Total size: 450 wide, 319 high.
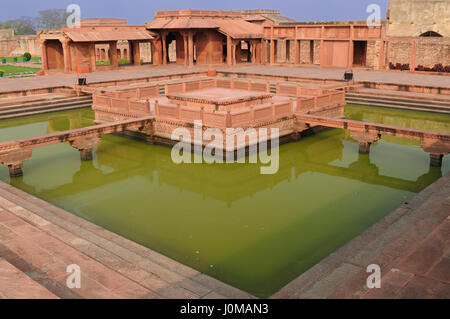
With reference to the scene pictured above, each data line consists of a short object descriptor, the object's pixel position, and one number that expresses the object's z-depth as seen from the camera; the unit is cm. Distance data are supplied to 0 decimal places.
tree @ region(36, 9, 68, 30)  14588
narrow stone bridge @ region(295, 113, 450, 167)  1194
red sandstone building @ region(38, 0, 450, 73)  2942
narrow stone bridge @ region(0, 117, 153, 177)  1144
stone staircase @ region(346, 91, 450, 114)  1961
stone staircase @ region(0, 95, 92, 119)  1953
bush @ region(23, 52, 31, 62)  4708
